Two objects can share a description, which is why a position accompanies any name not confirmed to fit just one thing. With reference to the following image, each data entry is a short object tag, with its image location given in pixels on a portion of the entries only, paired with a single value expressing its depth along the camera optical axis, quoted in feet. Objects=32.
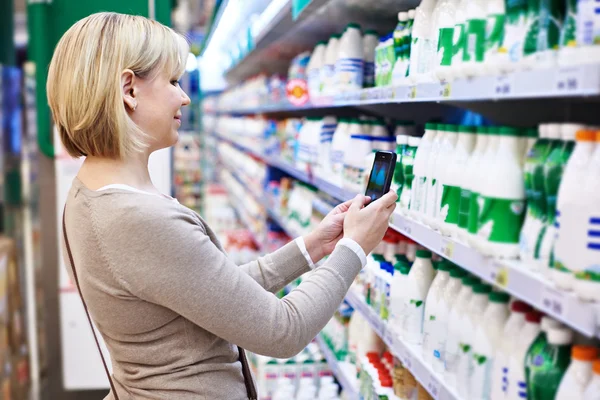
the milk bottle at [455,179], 5.14
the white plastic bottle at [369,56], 9.08
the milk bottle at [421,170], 5.96
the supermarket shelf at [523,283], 3.28
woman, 4.70
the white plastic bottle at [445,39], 5.18
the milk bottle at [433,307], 5.70
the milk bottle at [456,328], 5.16
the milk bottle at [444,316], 5.50
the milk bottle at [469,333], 4.91
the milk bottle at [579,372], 3.74
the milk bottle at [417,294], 6.33
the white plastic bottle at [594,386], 3.59
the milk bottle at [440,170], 5.45
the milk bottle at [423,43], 6.08
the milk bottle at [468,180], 4.84
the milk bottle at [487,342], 4.68
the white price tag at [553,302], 3.44
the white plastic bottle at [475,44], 4.66
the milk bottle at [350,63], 8.91
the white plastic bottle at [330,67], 9.87
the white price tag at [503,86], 3.91
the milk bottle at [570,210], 3.58
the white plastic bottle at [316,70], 10.78
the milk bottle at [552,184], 3.90
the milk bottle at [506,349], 4.40
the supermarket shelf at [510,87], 3.22
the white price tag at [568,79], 3.26
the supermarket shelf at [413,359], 5.20
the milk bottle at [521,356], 4.20
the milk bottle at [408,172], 6.35
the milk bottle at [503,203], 4.37
